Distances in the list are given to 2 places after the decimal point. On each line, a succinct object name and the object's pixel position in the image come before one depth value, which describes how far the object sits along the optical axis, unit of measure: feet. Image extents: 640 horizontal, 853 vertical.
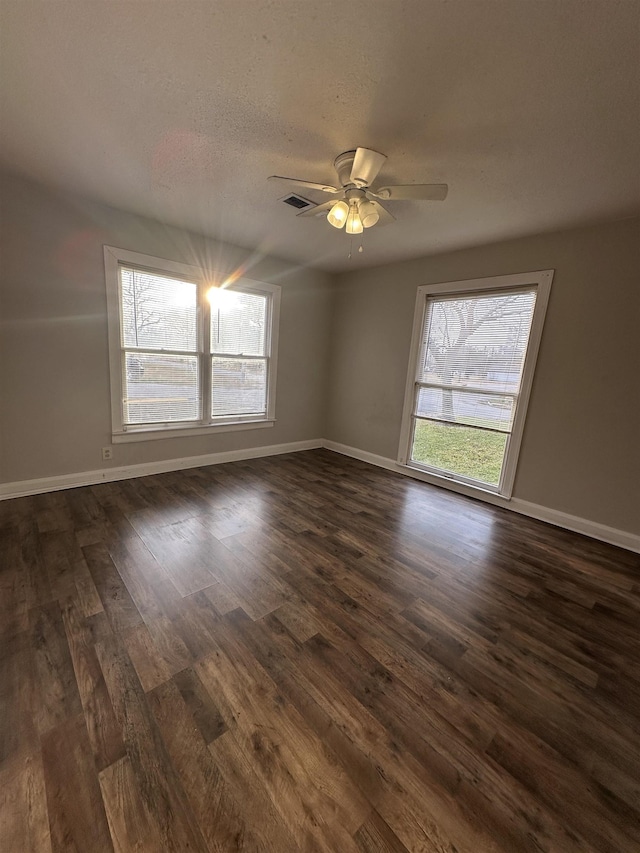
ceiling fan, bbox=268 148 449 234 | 6.05
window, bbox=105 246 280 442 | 11.03
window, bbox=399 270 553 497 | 10.77
